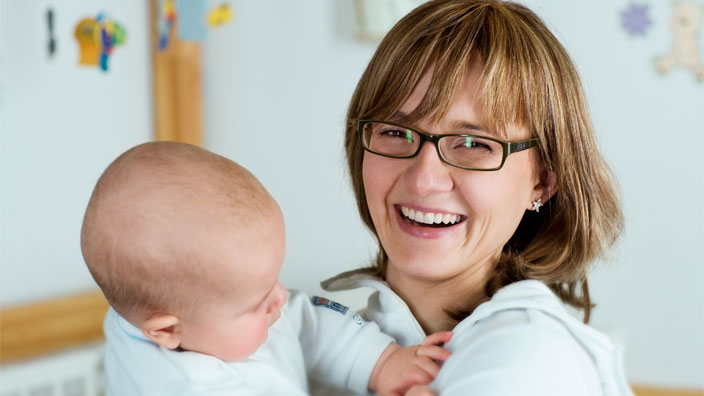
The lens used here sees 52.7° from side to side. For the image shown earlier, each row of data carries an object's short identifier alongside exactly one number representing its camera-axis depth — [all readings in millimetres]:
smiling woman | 923
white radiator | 2043
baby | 861
